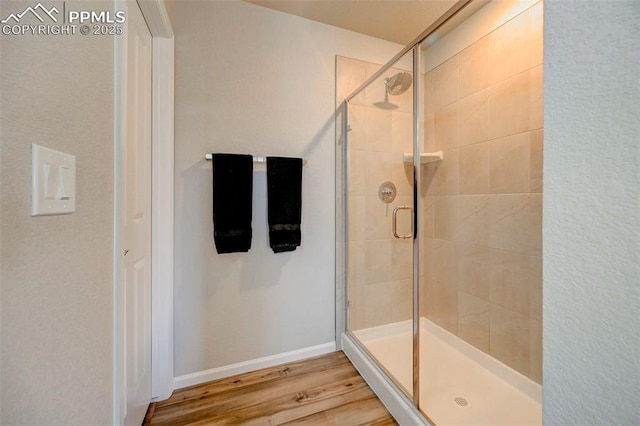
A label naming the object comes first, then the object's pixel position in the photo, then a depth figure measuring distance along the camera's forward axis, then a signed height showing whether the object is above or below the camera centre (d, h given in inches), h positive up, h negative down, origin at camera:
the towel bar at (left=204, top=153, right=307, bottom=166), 62.3 +13.3
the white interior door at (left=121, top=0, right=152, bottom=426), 40.5 -1.8
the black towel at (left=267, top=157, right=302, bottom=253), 63.0 +2.5
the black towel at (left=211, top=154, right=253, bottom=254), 58.1 +2.4
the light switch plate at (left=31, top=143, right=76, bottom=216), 16.8 +2.2
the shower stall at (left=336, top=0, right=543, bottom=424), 53.5 -1.8
